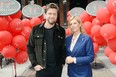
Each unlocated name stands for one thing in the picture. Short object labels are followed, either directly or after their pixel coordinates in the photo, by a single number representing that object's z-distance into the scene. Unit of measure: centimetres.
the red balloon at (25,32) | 280
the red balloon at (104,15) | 215
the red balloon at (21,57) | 275
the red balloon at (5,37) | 247
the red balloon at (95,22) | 290
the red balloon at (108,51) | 218
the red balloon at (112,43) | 203
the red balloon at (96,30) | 281
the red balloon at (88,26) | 320
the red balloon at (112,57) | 207
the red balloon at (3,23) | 247
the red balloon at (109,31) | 198
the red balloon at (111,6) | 187
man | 151
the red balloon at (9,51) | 257
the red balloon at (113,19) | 198
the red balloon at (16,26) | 256
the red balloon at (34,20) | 350
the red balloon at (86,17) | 335
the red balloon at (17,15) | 267
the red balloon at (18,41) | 259
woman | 149
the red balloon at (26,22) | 329
